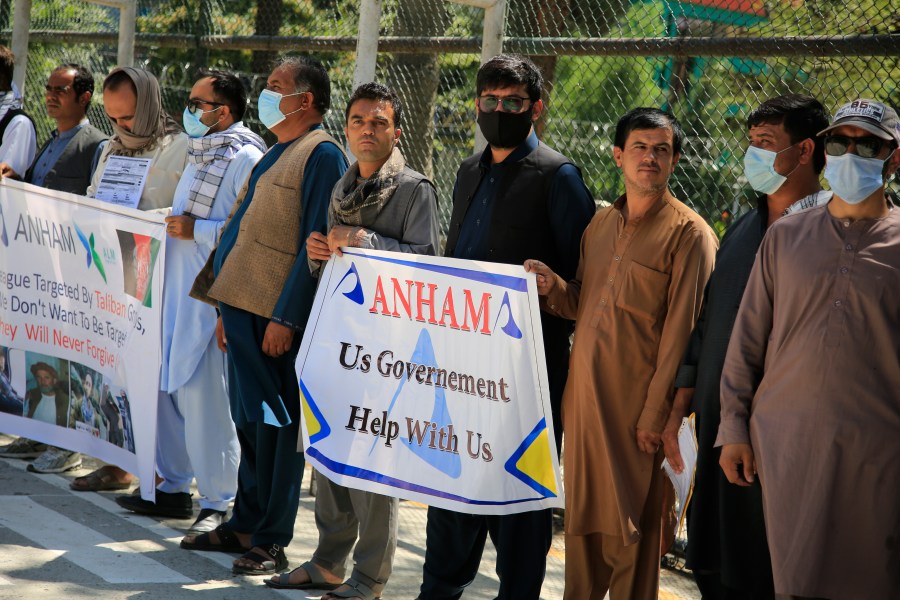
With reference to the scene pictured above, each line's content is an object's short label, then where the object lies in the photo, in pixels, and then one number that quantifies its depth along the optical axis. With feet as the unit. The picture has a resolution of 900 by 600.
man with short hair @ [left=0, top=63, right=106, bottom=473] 21.79
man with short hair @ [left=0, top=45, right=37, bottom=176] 22.76
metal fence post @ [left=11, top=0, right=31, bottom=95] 29.04
